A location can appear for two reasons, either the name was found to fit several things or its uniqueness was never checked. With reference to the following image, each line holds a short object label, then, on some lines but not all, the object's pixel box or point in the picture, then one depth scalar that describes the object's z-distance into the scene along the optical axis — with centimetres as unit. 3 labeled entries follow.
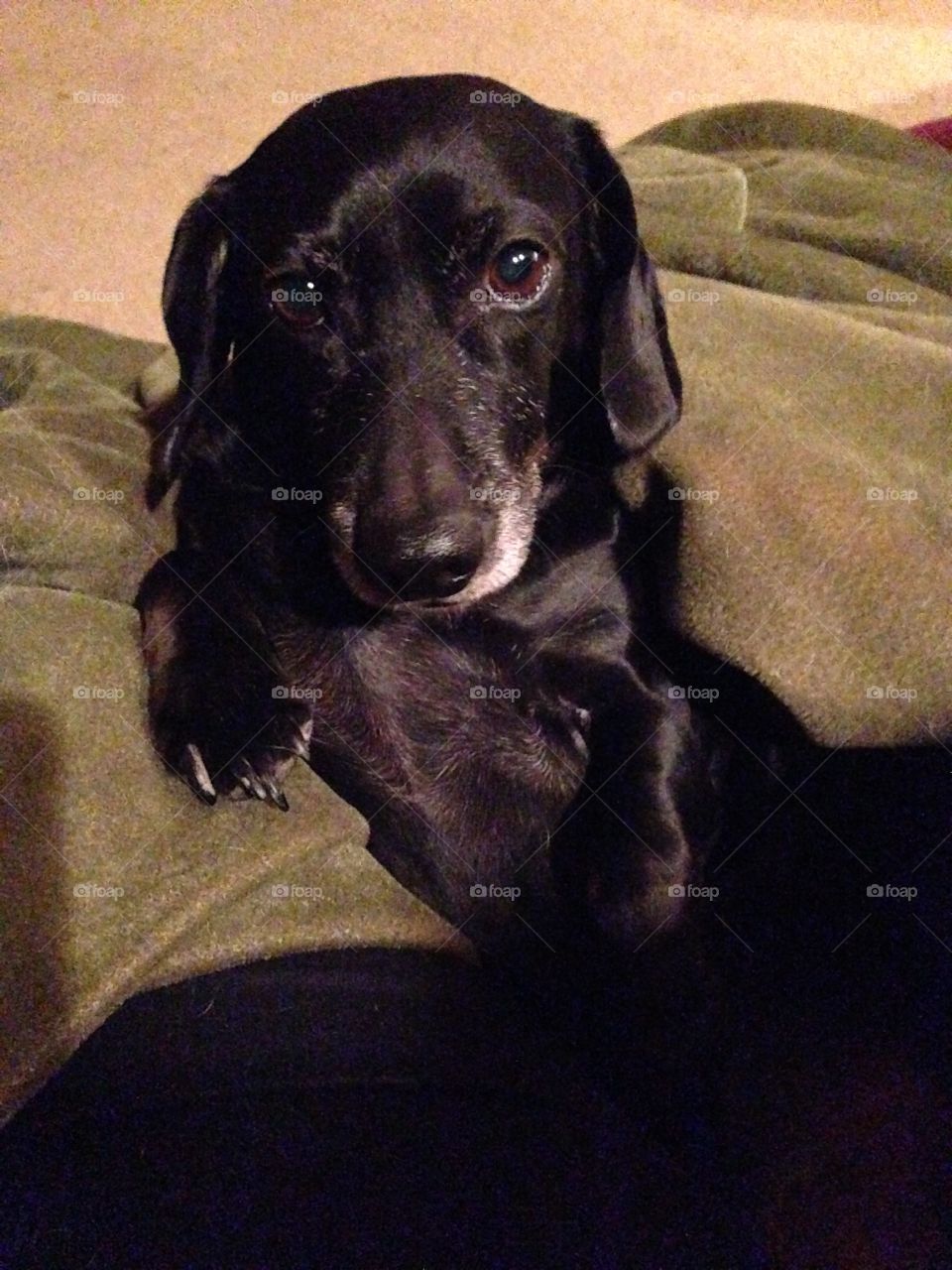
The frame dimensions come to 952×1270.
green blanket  32
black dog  36
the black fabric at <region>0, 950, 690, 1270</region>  29
